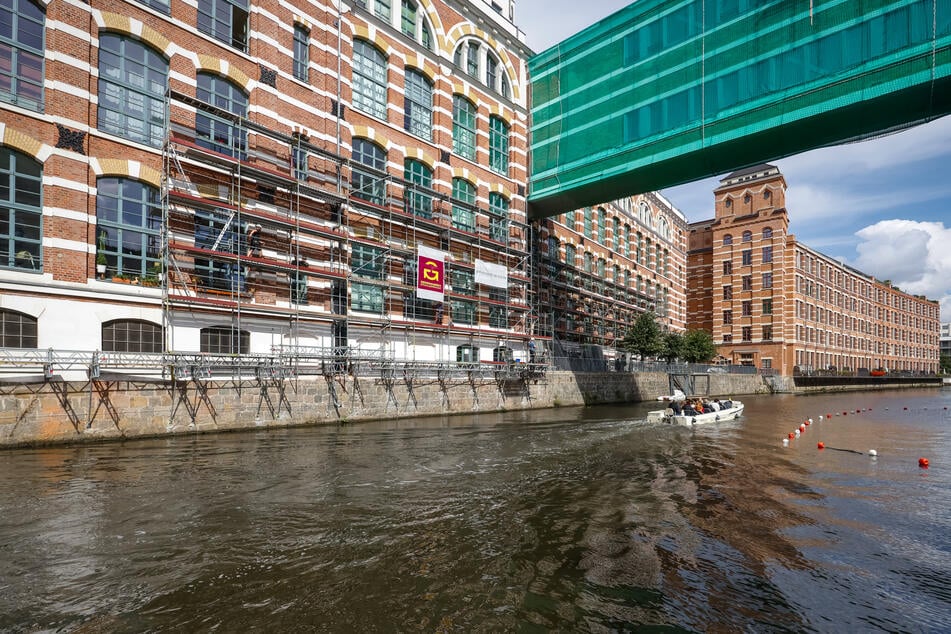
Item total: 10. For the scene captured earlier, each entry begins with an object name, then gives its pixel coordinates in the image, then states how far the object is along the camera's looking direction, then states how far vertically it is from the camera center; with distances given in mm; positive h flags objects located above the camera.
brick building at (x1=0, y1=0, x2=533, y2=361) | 15688 +5937
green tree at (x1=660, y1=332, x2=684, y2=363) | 46156 -1130
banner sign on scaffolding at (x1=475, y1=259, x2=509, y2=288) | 27859 +3245
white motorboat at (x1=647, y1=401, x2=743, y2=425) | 22336 -3699
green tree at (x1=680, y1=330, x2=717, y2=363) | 49578 -1314
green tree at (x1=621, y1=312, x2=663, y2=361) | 40844 -360
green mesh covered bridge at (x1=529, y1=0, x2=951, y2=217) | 19797 +10903
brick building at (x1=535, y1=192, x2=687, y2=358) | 38000 +5373
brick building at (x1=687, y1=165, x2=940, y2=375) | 60594 +5542
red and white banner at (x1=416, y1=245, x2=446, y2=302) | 24578 +2899
